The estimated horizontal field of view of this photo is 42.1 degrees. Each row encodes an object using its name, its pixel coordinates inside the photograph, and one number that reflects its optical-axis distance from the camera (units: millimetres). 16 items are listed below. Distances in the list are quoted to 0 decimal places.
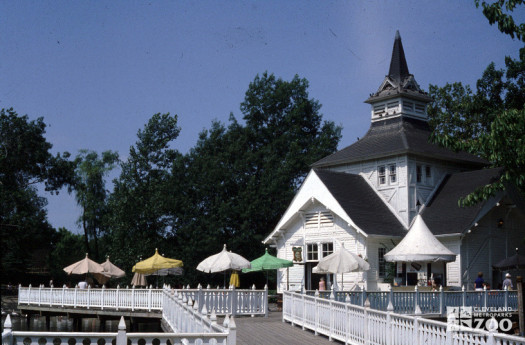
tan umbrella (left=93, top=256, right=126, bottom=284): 38850
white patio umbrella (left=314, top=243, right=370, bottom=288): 26234
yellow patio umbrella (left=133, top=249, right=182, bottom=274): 34375
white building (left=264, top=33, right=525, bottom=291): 32875
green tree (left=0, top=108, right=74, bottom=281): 56250
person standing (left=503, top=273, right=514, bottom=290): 27180
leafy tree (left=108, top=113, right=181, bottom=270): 53031
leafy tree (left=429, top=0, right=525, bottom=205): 20844
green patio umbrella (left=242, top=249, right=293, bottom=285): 31516
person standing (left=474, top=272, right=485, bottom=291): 27530
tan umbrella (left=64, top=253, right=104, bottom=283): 37375
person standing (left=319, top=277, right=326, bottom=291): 30406
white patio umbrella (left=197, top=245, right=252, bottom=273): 29344
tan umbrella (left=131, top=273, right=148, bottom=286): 38562
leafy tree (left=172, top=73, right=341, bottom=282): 51594
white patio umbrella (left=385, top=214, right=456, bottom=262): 25281
